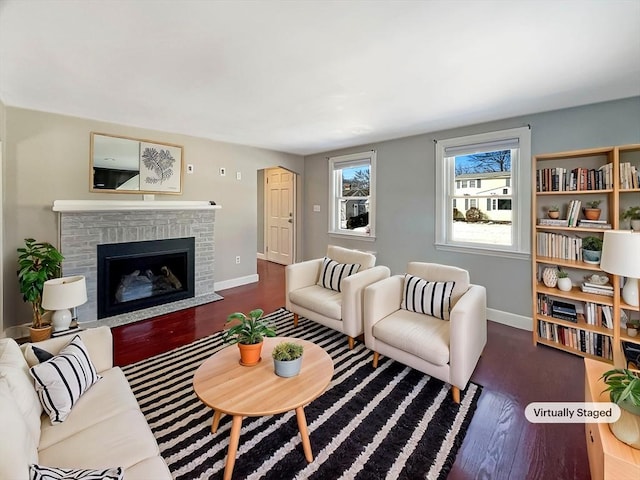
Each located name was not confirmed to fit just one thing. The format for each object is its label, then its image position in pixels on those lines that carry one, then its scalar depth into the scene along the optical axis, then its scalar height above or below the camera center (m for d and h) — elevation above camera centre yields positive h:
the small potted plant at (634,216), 2.49 +0.18
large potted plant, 2.72 -0.32
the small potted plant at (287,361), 1.65 -0.68
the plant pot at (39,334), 2.72 -0.87
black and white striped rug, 1.54 -1.15
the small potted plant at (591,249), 2.64 -0.11
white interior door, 6.41 +0.52
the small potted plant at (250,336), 1.75 -0.58
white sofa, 1.02 -0.82
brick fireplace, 3.28 +0.12
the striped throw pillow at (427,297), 2.47 -0.51
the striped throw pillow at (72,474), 0.95 -0.77
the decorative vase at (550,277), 2.87 -0.39
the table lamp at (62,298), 2.51 -0.50
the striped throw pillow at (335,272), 3.16 -0.37
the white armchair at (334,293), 2.67 -0.56
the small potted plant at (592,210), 2.71 +0.25
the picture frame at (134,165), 3.51 +0.94
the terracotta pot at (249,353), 1.76 -0.69
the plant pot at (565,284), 2.79 -0.44
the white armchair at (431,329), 2.01 -0.70
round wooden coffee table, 1.44 -0.79
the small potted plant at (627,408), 1.15 -0.69
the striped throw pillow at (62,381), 1.35 -0.68
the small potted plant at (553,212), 2.91 +0.25
